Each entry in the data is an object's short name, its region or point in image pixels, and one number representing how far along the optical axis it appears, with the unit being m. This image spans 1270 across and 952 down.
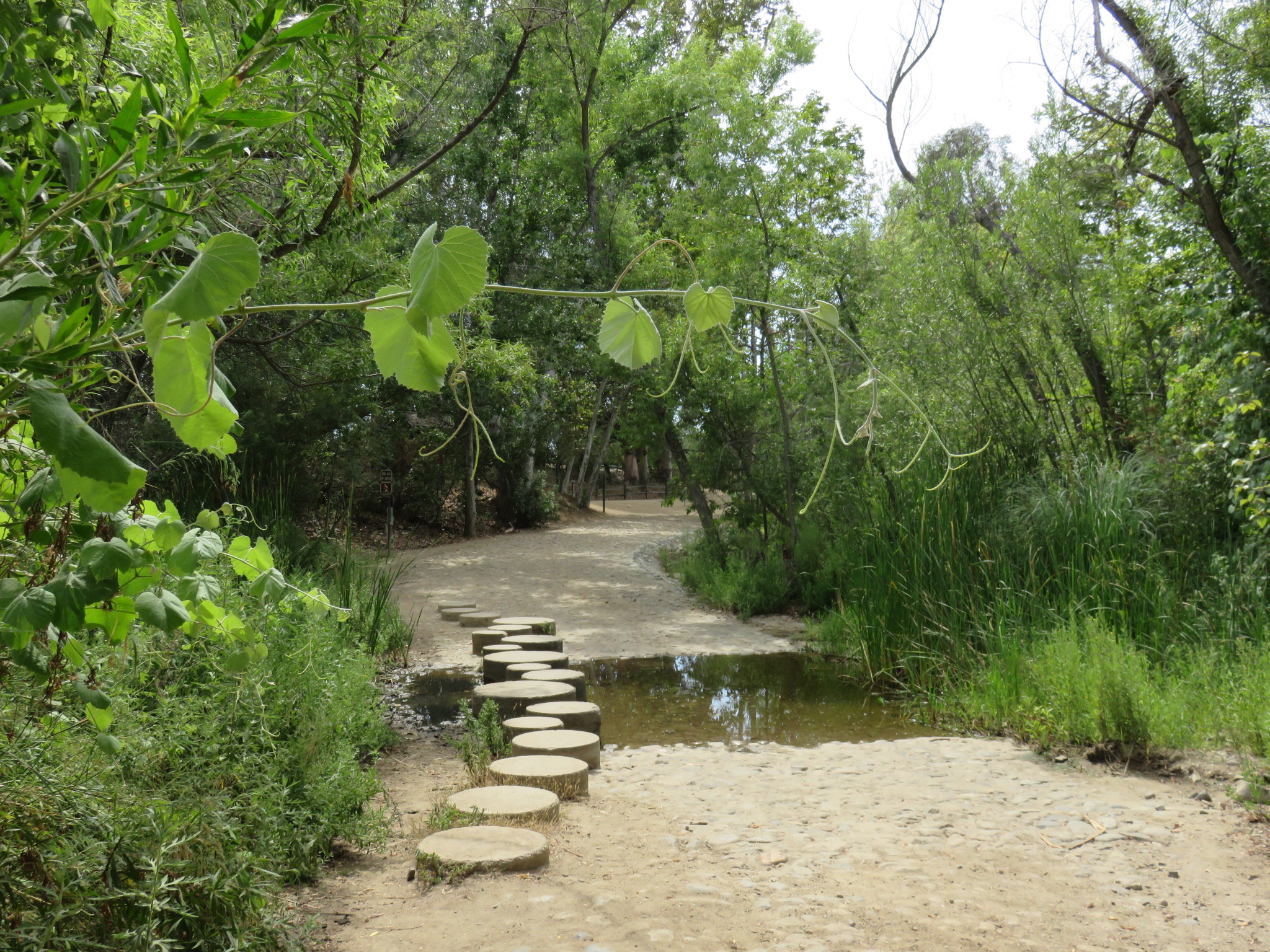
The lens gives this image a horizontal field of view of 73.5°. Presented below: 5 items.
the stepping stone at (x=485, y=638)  5.89
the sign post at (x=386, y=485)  13.00
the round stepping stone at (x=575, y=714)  4.05
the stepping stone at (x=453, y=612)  7.53
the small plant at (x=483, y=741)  3.53
